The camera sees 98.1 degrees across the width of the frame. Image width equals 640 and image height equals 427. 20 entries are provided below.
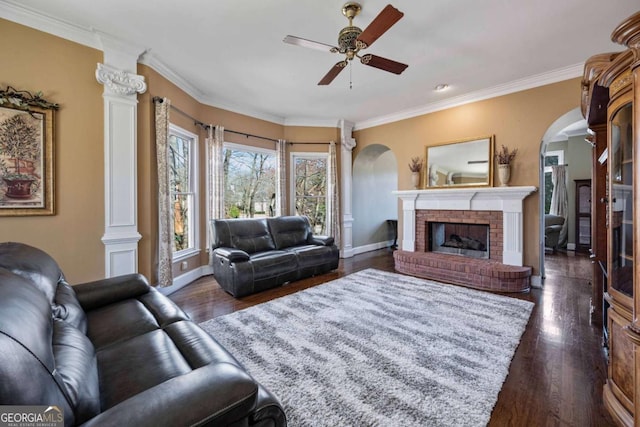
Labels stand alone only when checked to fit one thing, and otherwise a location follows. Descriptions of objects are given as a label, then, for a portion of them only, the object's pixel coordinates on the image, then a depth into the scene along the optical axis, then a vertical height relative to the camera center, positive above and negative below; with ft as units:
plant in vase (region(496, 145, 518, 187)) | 13.33 +2.11
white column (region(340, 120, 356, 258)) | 19.33 +1.87
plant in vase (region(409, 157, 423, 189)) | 16.44 +2.27
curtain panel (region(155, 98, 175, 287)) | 11.13 +0.74
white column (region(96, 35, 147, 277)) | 9.70 +2.00
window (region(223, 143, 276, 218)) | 16.51 +1.74
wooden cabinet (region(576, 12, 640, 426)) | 4.20 -0.13
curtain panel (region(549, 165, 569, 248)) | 21.49 +0.85
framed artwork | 8.04 +1.51
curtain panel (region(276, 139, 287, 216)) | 18.15 +2.15
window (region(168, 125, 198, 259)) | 13.30 +1.06
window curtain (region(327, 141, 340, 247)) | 18.93 +0.80
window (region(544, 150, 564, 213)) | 22.54 +3.60
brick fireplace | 12.52 -1.57
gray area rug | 5.32 -3.74
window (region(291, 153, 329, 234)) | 19.15 +1.66
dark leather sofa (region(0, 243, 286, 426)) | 2.48 -1.93
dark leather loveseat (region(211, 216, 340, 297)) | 11.86 -2.16
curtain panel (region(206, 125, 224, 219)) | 14.94 +2.17
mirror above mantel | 14.30 +2.44
